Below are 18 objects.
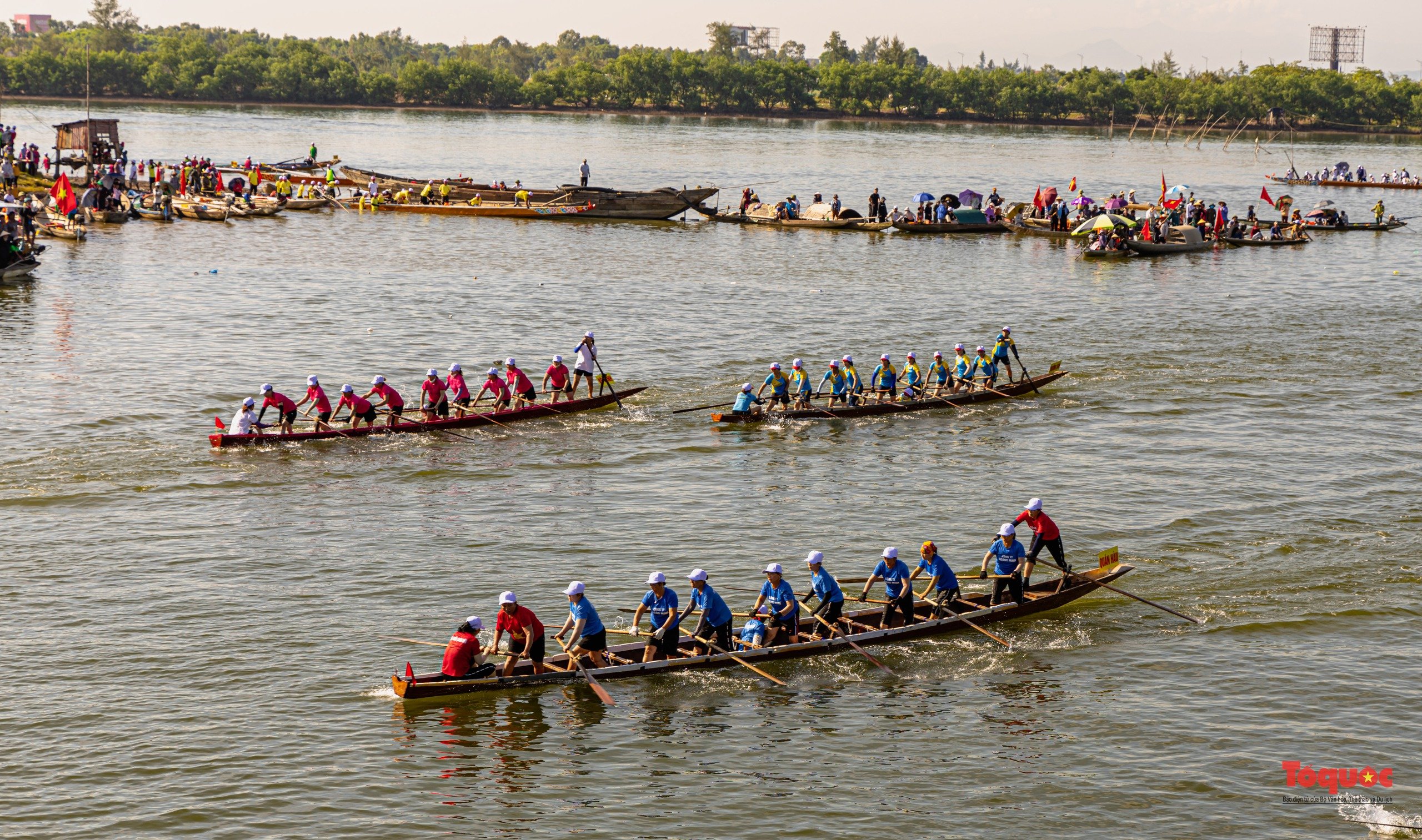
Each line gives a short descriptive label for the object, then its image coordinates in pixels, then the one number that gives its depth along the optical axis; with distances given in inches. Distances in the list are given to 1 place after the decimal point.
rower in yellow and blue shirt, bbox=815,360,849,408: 1499.8
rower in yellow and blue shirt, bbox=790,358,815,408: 1477.6
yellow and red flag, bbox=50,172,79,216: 2662.4
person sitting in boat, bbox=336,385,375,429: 1339.8
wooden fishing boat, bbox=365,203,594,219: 3198.8
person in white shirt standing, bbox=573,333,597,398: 1493.6
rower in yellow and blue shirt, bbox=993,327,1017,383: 1619.1
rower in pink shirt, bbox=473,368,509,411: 1427.2
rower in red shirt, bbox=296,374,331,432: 1338.6
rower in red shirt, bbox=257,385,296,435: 1309.1
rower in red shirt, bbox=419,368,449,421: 1380.4
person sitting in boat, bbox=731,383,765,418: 1462.8
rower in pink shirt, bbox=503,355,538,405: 1441.9
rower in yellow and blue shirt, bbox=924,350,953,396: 1571.1
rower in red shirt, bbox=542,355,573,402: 1450.5
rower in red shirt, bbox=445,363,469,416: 1409.9
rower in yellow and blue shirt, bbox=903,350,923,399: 1557.6
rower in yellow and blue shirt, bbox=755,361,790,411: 1475.1
